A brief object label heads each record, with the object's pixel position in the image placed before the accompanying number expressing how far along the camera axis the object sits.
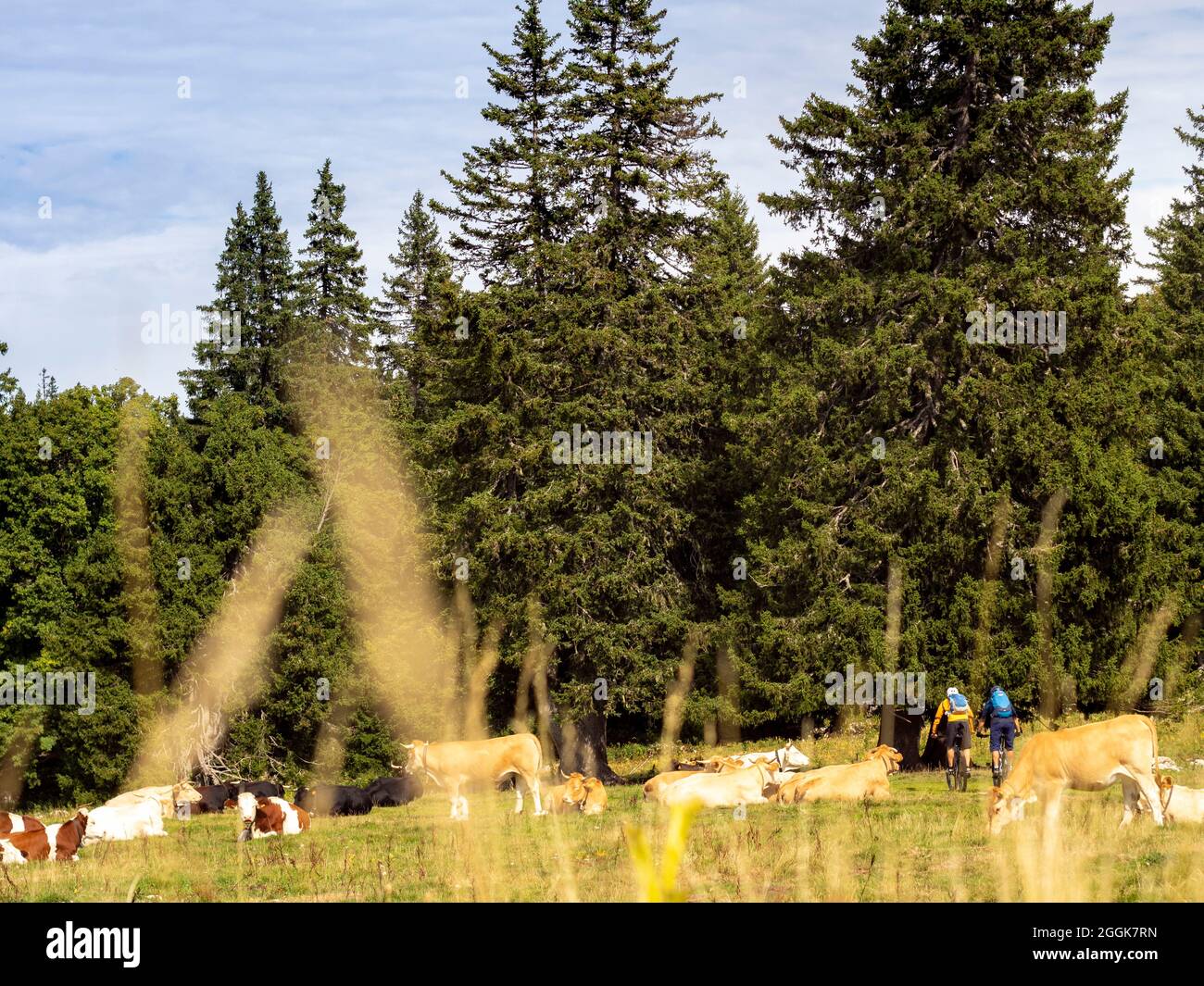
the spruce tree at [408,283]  52.56
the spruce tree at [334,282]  50.31
